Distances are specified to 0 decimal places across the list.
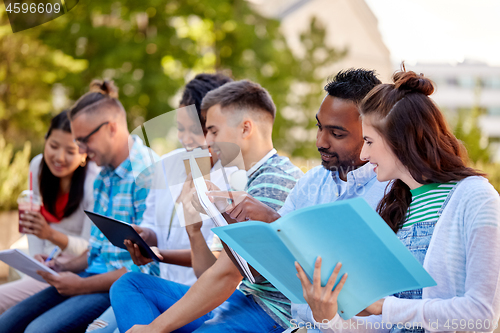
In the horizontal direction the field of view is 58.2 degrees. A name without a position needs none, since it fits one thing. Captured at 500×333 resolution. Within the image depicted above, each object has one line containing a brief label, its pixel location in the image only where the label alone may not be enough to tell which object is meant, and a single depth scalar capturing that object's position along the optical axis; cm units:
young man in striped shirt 173
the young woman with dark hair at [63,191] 312
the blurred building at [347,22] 1947
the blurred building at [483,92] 4444
